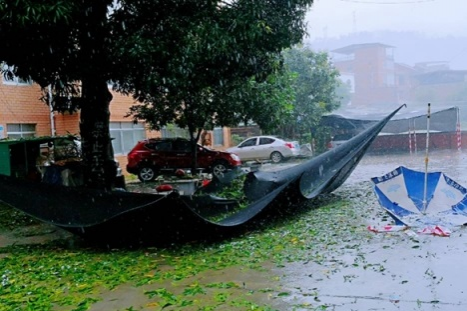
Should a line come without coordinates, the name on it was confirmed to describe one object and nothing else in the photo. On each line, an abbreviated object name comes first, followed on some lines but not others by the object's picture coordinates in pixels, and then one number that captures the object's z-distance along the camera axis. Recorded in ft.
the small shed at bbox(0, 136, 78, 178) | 32.86
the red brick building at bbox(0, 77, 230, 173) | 41.65
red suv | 46.03
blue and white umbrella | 18.99
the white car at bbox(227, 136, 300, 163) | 61.11
